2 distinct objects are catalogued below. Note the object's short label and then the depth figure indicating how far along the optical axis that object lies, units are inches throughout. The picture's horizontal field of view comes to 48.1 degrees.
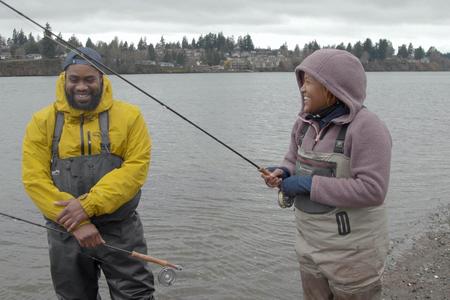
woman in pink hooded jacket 129.3
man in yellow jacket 154.6
